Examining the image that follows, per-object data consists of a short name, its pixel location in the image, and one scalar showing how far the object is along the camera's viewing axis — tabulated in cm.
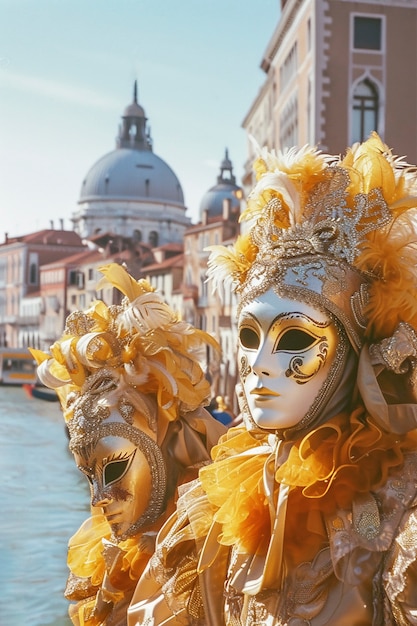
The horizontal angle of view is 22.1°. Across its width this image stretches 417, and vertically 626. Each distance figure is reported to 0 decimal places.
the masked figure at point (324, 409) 217
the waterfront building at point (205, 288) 3625
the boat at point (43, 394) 3412
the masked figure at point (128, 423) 305
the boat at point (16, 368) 4781
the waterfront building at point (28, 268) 7219
